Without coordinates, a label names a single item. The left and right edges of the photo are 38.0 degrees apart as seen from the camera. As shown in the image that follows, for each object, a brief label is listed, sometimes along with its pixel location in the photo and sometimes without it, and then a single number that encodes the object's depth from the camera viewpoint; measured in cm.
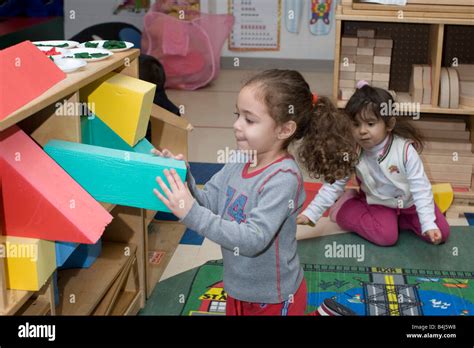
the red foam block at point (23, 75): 140
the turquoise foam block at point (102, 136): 189
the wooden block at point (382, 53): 328
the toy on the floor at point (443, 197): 314
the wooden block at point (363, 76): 326
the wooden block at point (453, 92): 315
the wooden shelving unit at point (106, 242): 157
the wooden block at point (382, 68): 328
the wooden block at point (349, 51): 326
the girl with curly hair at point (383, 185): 268
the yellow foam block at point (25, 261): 142
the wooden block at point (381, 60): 327
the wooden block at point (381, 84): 328
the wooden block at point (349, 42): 326
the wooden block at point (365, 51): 326
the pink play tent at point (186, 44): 544
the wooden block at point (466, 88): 324
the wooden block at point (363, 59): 326
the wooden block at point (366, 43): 326
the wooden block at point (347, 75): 327
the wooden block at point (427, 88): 321
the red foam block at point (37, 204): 143
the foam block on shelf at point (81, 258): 212
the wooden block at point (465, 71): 329
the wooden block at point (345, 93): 321
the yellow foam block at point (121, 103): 190
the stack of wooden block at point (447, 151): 331
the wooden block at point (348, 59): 326
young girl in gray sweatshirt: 150
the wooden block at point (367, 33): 330
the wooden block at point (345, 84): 327
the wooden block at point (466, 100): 320
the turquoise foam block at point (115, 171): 152
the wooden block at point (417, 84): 321
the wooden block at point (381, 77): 328
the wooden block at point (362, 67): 326
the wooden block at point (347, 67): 326
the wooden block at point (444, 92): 315
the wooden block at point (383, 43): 327
